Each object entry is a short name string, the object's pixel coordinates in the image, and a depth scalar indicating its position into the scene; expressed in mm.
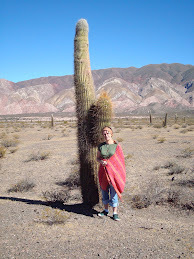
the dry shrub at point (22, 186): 7648
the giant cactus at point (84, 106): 5434
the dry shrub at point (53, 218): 4766
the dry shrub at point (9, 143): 17266
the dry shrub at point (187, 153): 11930
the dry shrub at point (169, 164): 10127
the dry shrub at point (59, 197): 6250
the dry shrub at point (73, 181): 8222
